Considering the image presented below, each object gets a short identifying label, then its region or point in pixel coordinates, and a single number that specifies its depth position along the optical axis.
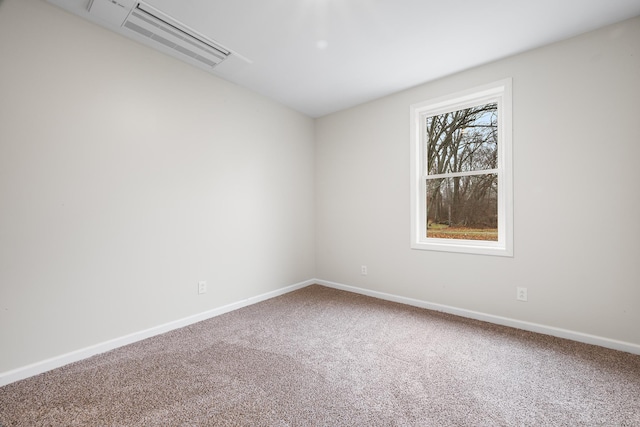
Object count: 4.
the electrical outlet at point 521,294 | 2.57
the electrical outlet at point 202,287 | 2.84
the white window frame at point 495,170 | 2.64
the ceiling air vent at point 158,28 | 1.99
